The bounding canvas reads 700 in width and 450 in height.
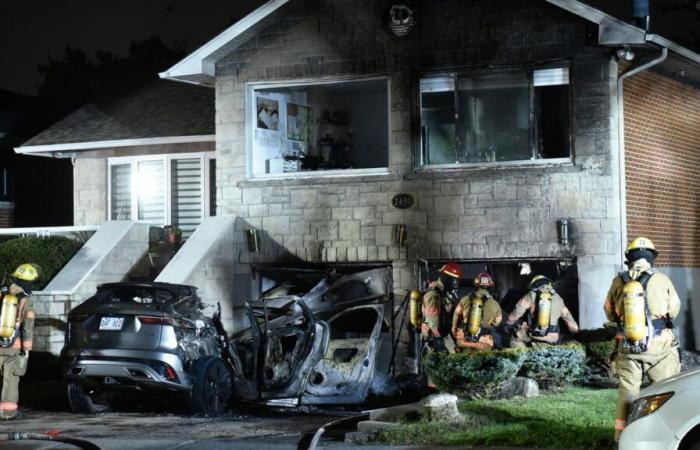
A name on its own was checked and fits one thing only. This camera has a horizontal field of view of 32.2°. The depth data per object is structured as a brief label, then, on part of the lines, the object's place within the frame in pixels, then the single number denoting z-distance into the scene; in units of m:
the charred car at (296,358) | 15.59
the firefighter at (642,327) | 10.10
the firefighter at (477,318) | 16.09
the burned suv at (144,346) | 14.10
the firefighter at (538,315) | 16.28
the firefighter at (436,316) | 17.58
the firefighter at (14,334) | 14.63
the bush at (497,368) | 13.83
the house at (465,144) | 17.64
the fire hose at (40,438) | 11.76
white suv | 8.08
